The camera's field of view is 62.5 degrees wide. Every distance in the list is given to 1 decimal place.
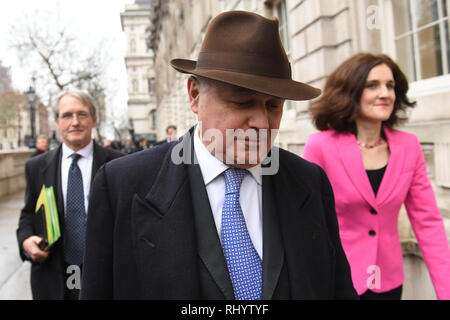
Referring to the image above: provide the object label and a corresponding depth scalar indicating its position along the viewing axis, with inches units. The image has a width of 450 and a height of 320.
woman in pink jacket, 92.7
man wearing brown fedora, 54.3
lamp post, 757.3
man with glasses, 110.0
